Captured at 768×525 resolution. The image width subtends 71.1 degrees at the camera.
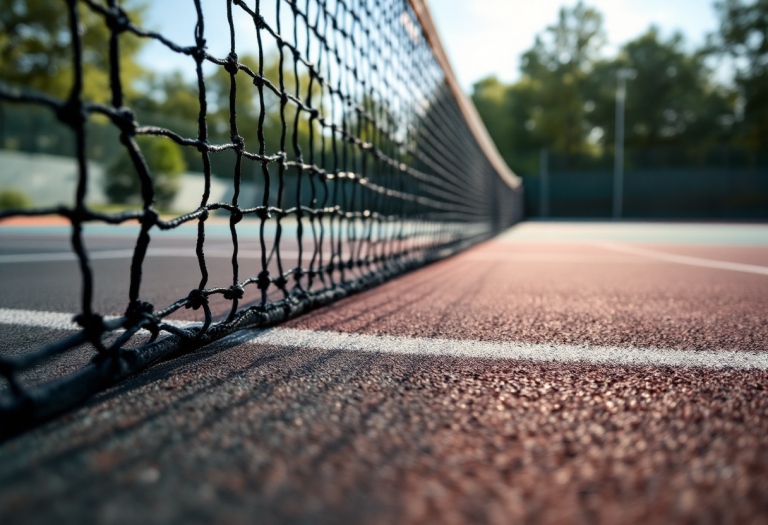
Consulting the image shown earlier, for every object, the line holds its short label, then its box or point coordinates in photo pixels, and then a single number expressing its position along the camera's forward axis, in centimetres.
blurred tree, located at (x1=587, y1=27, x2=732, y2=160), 2653
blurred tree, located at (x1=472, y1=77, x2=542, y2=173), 3234
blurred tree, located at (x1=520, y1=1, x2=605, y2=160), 2903
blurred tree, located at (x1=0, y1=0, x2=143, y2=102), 1582
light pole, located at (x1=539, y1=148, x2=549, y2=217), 2233
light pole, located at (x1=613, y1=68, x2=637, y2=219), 2138
